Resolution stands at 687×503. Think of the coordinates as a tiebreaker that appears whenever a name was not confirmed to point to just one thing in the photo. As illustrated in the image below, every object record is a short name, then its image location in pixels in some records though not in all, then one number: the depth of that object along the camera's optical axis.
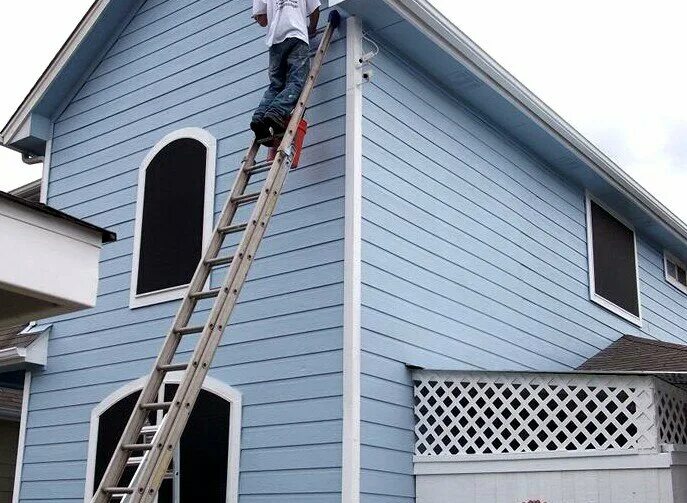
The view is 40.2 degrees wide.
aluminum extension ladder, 5.22
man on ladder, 7.29
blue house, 7.15
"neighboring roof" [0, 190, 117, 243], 3.98
